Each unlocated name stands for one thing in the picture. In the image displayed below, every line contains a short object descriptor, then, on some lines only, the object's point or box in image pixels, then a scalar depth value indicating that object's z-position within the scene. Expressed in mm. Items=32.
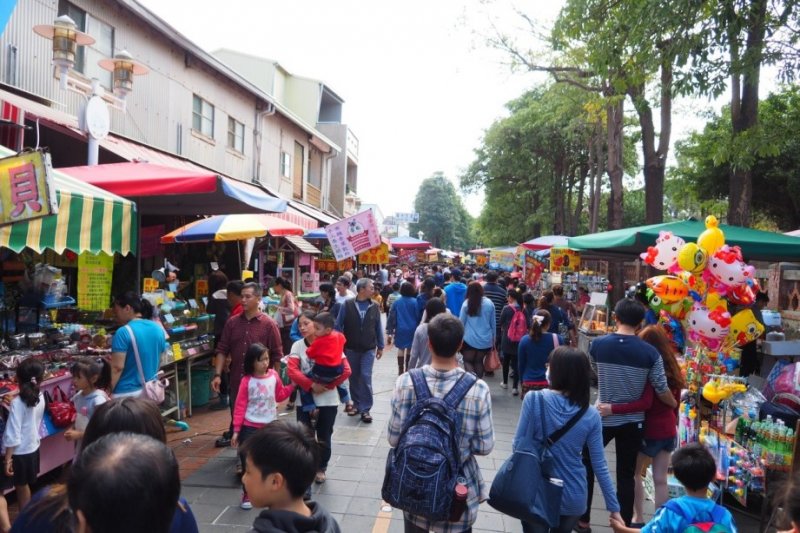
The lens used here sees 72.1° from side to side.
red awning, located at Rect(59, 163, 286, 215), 5197
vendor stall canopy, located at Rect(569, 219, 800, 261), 6297
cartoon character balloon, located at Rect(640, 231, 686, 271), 5340
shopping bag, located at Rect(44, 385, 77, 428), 4716
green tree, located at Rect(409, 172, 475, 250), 65688
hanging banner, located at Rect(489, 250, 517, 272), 25755
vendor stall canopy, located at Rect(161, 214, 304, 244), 8516
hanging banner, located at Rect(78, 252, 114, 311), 6828
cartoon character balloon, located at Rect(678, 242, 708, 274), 4961
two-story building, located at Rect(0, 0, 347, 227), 8250
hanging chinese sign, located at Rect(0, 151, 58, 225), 3314
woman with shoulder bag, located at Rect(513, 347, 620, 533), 3182
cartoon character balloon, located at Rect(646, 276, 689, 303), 5242
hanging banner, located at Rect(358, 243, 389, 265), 16859
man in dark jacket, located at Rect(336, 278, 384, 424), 7016
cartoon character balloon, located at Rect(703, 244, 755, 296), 4883
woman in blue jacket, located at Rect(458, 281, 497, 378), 7977
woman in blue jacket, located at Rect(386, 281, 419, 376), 8461
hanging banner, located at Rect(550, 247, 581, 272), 13617
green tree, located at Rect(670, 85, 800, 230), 17922
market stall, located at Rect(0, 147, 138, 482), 3977
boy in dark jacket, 1984
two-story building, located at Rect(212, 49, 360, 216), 23594
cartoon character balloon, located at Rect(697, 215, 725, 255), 5027
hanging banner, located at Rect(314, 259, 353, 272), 18781
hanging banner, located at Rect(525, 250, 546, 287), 17625
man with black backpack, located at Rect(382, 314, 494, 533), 2660
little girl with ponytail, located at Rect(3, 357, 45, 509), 4000
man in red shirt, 5438
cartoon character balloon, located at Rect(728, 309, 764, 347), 5188
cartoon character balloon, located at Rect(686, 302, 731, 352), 4859
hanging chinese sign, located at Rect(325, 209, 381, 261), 9391
